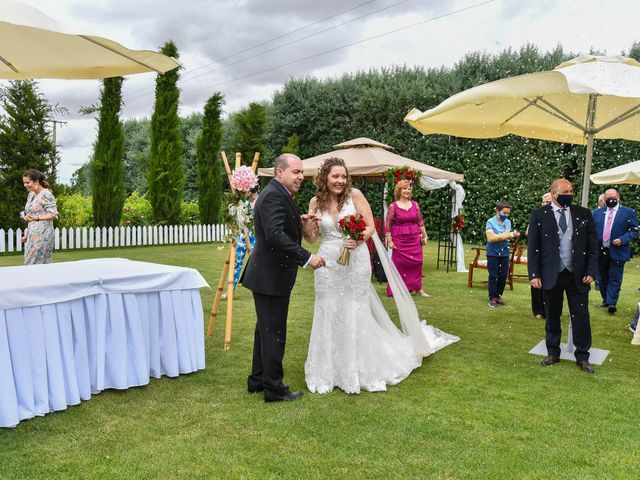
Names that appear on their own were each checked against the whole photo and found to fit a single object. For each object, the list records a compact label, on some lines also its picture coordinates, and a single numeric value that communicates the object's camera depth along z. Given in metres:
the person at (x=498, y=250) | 9.17
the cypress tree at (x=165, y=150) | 20.81
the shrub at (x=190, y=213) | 23.70
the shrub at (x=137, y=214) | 21.44
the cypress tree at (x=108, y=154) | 19.09
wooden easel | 6.34
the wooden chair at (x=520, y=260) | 11.67
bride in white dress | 5.03
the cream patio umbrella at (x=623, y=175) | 9.24
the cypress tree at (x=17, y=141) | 16.38
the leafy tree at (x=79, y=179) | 33.17
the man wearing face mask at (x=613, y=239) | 8.97
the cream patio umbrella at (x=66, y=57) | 4.48
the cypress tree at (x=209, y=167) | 22.44
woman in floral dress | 8.22
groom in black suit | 4.34
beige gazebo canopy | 11.78
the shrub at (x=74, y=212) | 18.92
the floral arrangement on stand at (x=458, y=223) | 13.36
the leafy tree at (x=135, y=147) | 44.59
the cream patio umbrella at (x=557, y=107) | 4.80
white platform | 6.18
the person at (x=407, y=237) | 10.12
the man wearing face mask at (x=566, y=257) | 5.65
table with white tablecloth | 4.06
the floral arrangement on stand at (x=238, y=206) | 6.36
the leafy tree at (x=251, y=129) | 24.30
